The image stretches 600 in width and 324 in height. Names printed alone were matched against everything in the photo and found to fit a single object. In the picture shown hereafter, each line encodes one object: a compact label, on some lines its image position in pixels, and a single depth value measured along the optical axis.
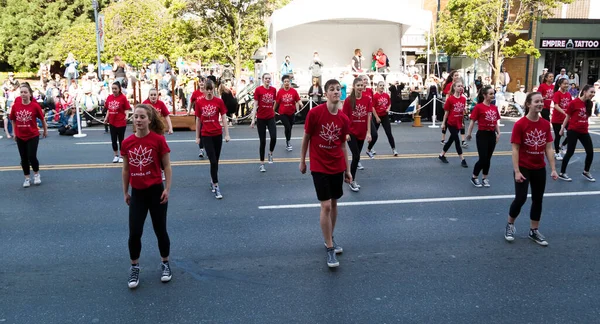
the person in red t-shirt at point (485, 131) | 9.00
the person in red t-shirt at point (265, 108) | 10.82
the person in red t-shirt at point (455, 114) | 10.80
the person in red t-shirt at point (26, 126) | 8.98
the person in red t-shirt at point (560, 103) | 10.69
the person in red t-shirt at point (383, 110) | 12.02
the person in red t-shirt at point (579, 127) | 9.38
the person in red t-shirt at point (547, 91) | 12.59
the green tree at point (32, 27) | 42.34
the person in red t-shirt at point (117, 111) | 10.80
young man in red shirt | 5.49
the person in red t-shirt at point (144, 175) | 4.90
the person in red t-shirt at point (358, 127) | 8.97
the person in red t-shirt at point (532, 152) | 6.04
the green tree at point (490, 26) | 25.95
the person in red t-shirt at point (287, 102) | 11.71
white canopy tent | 19.53
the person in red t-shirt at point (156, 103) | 9.87
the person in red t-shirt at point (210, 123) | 8.55
